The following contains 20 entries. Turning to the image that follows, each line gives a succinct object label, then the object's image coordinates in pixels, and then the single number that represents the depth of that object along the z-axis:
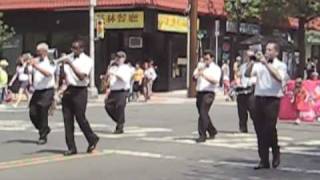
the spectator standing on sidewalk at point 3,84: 30.78
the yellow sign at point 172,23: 39.84
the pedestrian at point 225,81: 35.62
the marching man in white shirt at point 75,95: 13.53
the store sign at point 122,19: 39.09
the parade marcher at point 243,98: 17.64
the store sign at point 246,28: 46.29
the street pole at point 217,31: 42.20
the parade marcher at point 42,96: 15.30
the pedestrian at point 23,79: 30.35
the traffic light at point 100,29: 35.74
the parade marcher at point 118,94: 17.81
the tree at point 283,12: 42.41
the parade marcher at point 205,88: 15.84
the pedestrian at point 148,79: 34.19
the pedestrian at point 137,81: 34.41
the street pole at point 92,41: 34.22
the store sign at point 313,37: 55.51
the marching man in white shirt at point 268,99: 12.05
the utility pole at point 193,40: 36.59
